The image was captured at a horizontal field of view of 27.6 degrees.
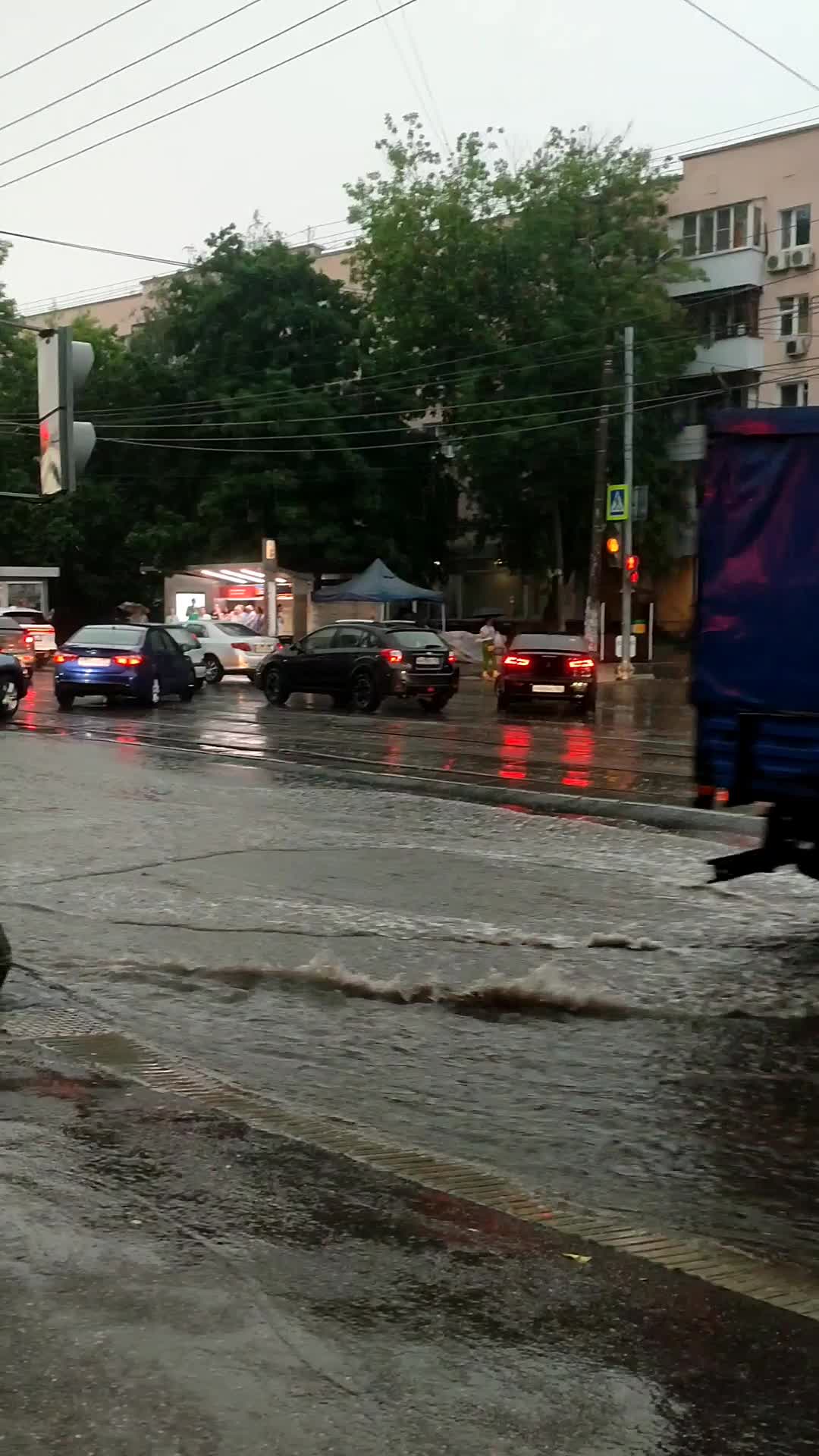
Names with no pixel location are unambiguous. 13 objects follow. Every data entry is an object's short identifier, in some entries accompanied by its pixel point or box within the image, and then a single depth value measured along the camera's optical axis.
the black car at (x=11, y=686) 26.06
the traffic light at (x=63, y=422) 13.27
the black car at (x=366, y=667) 29.19
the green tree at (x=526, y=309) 50.91
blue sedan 28.94
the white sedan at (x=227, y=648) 41.28
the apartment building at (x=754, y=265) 51.91
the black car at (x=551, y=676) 28.58
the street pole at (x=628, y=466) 41.88
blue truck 8.16
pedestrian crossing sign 41.94
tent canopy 48.84
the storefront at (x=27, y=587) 54.88
